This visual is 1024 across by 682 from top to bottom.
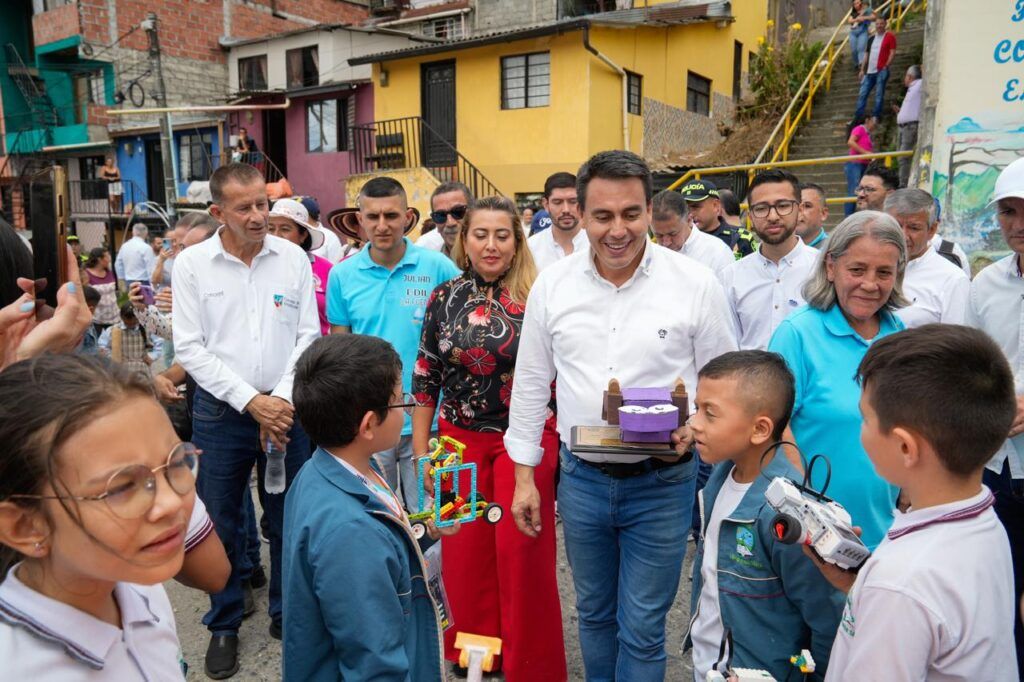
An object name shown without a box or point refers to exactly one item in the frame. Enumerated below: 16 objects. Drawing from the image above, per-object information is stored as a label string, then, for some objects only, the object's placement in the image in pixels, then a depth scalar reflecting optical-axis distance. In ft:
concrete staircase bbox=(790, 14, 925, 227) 42.06
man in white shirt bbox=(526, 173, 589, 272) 16.34
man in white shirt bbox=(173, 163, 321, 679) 10.66
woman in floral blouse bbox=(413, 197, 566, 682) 10.11
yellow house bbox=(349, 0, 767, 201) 51.55
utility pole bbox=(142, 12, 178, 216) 56.03
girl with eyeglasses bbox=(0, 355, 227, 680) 3.59
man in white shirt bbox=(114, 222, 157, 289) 39.70
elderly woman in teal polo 7.84
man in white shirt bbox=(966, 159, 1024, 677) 8.93
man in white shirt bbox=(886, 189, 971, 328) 11.32
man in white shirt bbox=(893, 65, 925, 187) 32.55
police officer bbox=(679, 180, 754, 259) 20.24
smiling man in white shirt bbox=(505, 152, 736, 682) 8.18
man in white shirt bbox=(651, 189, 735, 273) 16.56
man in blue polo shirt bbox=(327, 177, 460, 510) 11.98
